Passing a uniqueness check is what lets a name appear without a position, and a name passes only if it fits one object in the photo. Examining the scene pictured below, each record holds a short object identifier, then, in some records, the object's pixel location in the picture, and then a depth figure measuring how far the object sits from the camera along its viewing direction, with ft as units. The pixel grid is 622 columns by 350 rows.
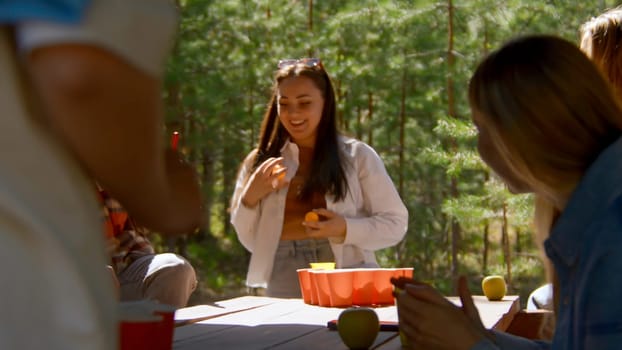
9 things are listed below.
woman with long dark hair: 12.77
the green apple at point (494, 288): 10.39
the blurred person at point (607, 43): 9.22
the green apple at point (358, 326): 6.70
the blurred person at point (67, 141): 2.44
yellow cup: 10.28
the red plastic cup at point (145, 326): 4.44
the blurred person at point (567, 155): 4.83
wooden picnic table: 7.09
